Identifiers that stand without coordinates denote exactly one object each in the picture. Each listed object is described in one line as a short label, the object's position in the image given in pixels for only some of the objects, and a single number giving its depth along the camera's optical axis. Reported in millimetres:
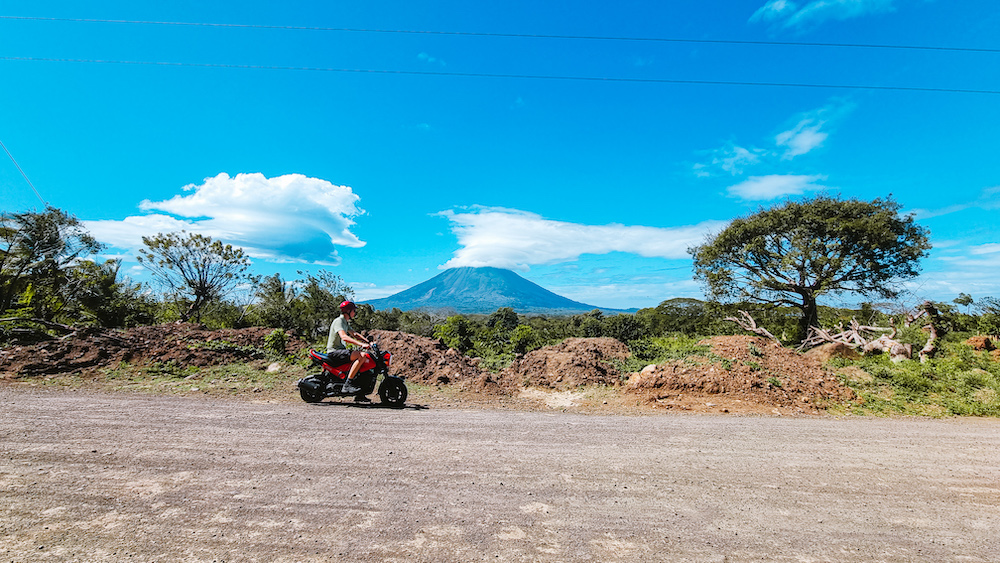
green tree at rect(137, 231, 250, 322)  22000
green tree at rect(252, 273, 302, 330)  19922
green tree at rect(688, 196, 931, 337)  18766
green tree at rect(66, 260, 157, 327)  16375
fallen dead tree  14609
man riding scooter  7695
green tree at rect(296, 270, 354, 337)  19573
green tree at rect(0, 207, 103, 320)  13992
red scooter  7945
